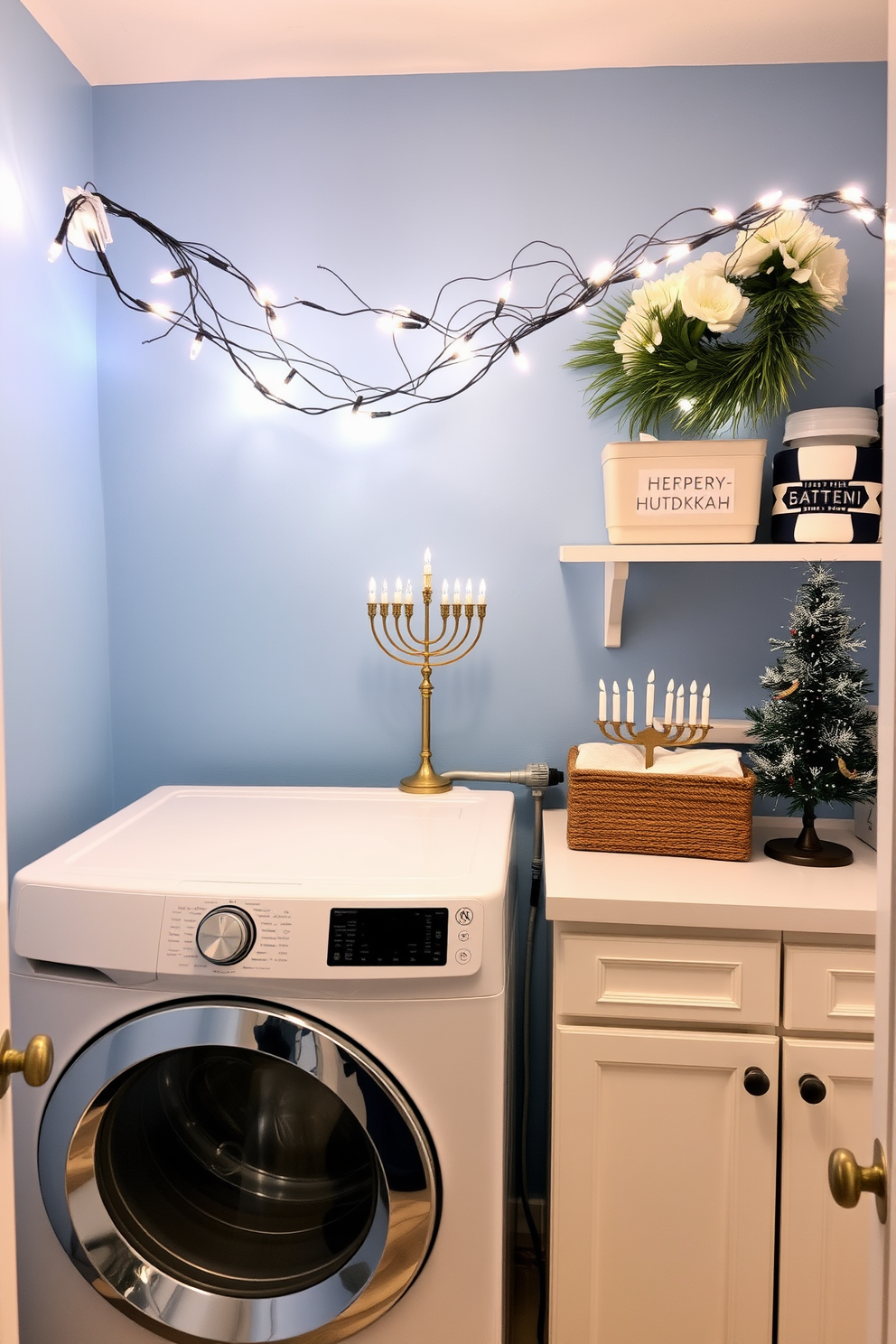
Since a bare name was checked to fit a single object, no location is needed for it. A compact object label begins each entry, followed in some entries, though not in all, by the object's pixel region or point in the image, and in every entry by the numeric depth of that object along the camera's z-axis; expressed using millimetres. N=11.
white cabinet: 1380
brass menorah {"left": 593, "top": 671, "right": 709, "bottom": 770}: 1632
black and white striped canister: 1635
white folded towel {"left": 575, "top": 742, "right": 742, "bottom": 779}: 1618
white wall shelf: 1603
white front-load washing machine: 1267
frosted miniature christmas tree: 1558
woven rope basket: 1570
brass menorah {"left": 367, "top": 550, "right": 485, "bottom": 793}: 1827
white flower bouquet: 1586
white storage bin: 1624
